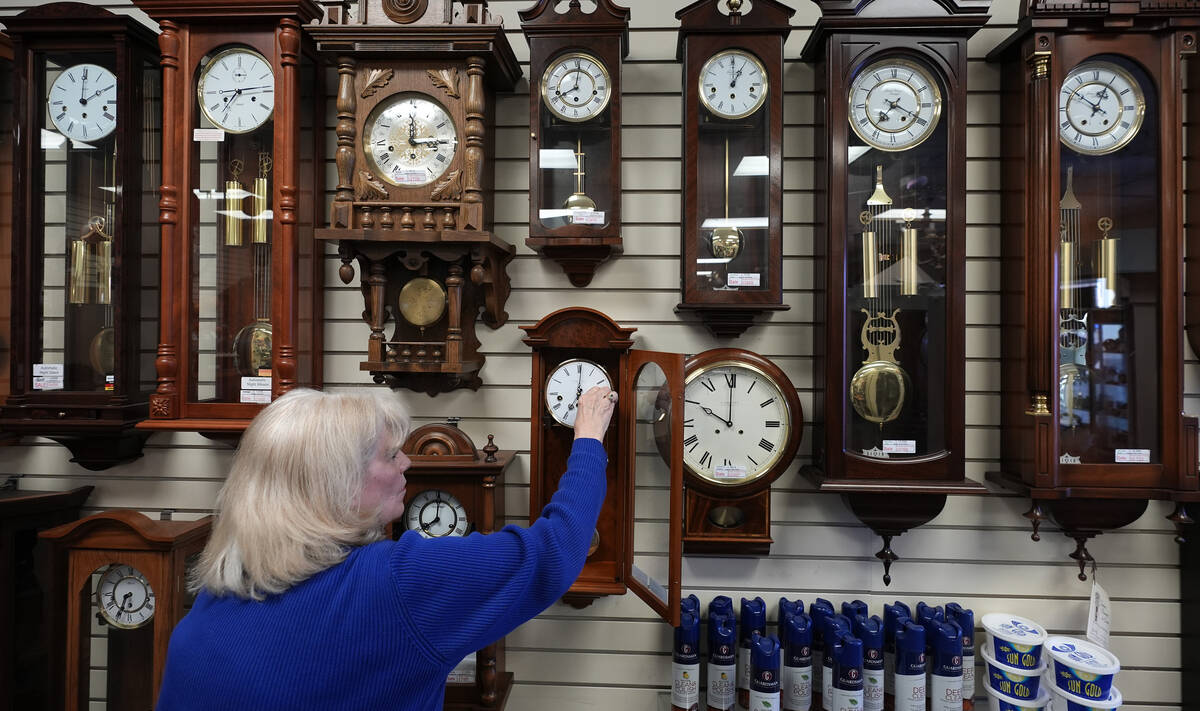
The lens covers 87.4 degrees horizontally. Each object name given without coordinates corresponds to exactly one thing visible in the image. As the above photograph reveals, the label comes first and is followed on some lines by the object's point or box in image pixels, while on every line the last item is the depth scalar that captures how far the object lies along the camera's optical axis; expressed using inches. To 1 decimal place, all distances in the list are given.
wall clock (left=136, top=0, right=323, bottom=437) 77.8
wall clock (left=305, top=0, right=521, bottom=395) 74.9
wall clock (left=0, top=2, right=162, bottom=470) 82.6
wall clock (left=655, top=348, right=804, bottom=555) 81.0
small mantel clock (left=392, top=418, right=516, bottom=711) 76.0
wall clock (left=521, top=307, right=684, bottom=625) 71.0
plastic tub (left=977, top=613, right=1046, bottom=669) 76.6
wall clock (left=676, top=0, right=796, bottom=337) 78.2
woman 42.0
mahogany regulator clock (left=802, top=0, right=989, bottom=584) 77.5
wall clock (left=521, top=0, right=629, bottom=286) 77.9
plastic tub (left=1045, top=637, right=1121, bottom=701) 71.9
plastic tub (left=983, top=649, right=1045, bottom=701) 76.4
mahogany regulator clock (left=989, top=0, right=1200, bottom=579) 75.9
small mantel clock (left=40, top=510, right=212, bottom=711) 74.8
